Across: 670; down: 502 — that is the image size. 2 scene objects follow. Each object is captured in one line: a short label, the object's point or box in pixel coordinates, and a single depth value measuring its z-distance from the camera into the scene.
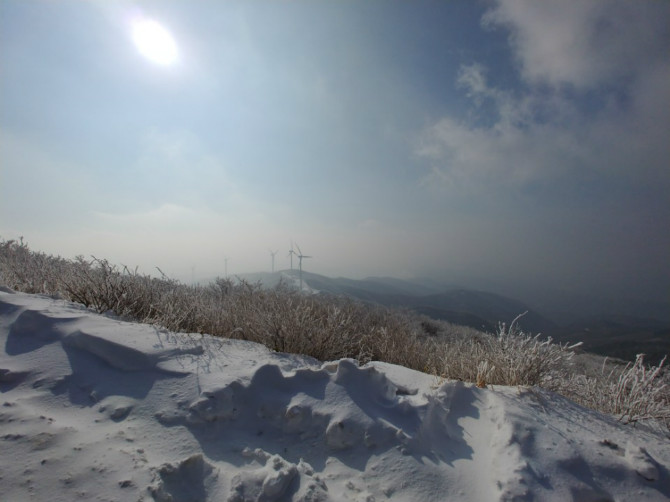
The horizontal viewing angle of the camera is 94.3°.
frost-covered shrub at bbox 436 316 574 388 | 3.71
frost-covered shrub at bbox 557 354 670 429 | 3.34
